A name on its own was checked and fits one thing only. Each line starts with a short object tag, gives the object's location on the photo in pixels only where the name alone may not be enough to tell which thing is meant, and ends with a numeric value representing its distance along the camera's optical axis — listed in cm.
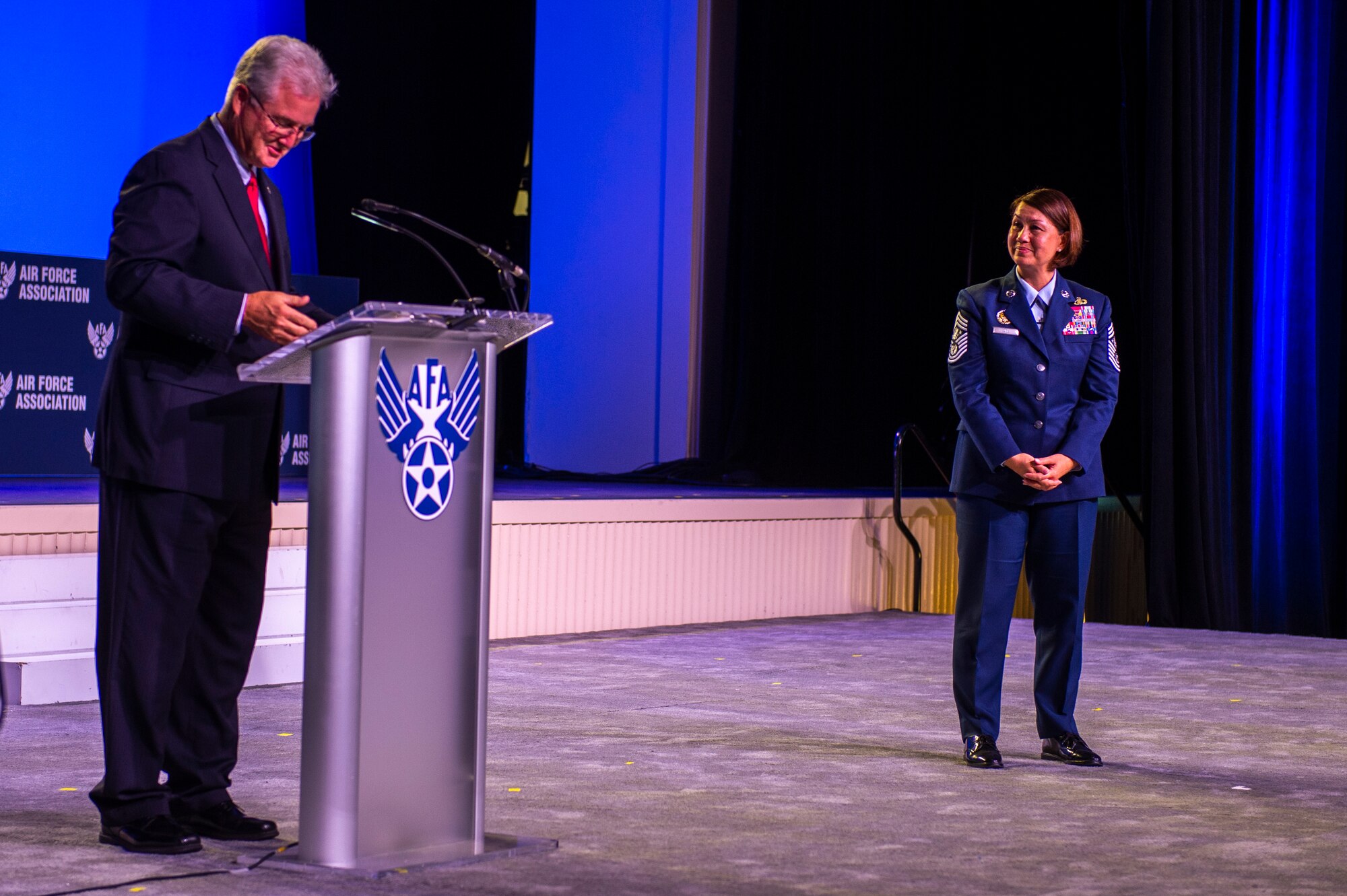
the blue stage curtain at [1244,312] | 1273
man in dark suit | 498
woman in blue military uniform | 725
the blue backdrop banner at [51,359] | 1277
